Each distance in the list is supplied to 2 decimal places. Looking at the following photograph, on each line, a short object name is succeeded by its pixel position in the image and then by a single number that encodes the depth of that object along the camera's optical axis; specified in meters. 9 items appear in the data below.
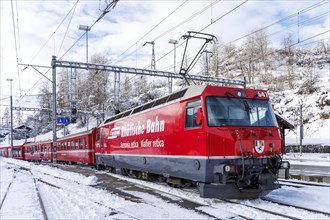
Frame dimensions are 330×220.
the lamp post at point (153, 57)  28.91
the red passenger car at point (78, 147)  25.25
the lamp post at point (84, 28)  25.11
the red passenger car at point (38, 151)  37.62
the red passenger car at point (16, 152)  51.16
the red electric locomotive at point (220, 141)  9.23
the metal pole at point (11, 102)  44.26
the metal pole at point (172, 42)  29.20
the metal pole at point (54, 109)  25.17
